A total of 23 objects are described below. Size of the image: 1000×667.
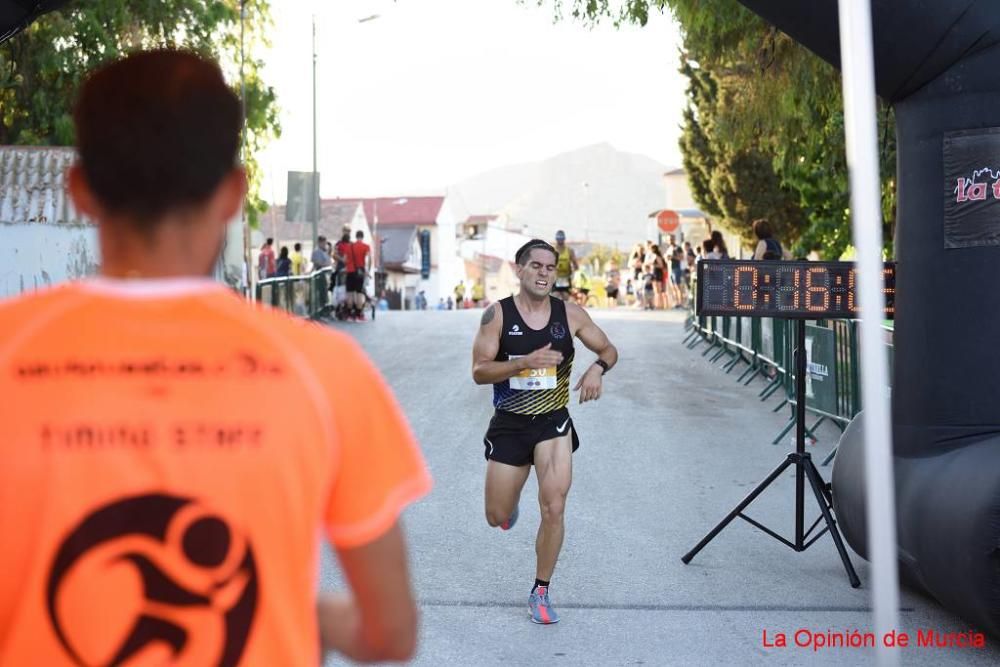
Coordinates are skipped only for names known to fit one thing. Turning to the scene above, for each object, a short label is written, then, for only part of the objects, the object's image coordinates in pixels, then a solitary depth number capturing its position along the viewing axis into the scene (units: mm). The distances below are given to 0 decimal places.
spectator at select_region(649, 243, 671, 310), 33862
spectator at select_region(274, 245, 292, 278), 28859
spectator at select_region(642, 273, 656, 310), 34969
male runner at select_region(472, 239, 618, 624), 7227
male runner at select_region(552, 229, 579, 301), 20484
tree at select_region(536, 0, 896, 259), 13977
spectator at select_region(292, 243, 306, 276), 31291
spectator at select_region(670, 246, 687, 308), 34969
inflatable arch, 6527
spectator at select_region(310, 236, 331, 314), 27359
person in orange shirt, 1870
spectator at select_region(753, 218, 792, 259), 16234
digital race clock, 8008
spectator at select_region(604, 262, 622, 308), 44156
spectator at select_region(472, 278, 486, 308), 81038
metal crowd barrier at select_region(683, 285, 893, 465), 12703
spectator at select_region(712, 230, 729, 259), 22500
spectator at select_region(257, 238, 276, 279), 31859
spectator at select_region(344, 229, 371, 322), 27234
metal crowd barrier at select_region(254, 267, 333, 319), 21828
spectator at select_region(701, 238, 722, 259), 22864
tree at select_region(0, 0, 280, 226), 22625
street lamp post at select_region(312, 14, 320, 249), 32912
